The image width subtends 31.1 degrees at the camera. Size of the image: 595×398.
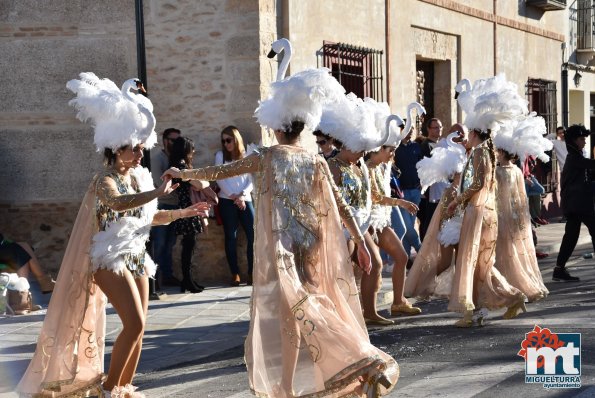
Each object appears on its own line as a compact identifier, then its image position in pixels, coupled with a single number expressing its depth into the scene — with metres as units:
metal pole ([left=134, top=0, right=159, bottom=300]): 10.50
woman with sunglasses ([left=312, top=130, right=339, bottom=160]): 9.03
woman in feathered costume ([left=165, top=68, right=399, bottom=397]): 6.06
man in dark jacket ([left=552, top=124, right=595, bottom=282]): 12.49
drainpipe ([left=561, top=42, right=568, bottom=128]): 25.08
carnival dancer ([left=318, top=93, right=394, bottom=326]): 8.82
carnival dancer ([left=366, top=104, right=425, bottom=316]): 9.46
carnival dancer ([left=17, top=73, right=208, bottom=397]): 6.23
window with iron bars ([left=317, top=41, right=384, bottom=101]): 14.78
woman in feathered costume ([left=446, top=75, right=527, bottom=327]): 9.27
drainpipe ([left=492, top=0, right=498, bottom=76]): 20.98
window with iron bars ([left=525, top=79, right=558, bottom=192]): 23.00
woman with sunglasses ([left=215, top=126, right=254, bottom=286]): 12.30
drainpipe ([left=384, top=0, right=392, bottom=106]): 16.58
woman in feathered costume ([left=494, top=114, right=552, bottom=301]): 10.28
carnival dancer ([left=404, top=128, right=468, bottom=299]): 9.84
